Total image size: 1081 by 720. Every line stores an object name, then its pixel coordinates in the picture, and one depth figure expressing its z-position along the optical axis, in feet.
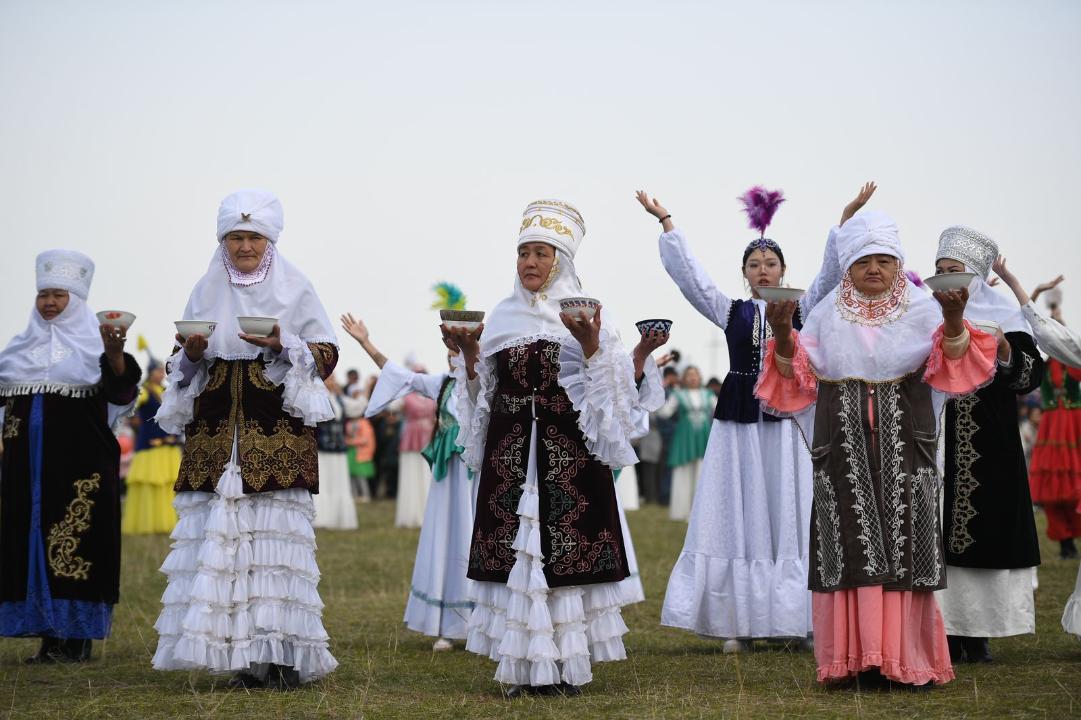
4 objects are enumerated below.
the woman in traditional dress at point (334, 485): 65.62
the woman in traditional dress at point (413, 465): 66.59
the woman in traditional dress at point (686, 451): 71.26
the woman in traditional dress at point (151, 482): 62.08
